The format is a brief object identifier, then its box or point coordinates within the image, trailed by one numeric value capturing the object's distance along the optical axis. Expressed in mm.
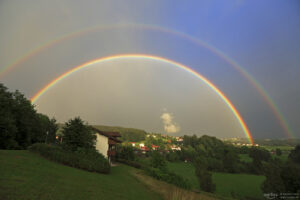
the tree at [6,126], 21453
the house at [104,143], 25484
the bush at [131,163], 28484
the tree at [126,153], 34900
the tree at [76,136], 18109
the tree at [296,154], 60600
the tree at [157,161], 23769
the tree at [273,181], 28672
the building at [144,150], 89650
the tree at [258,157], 73744
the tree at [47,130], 31775
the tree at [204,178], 31422
